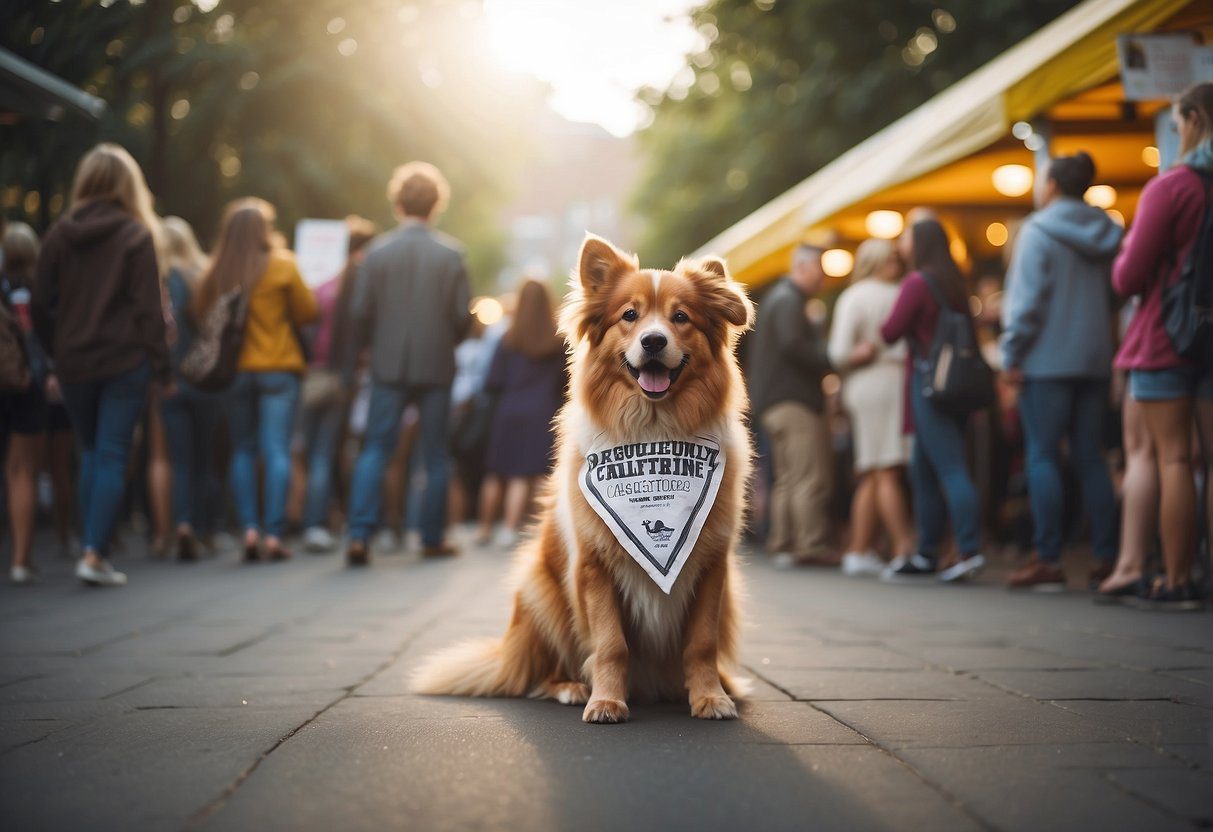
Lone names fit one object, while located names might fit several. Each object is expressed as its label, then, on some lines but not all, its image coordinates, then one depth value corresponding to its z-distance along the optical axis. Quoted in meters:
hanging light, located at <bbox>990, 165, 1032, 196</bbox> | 9.35
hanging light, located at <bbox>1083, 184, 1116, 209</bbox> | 9.66
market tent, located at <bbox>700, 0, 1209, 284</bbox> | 6.20
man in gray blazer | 8.02
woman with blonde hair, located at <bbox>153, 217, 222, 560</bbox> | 8.17
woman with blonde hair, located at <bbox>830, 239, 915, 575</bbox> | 7.67
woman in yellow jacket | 8.01
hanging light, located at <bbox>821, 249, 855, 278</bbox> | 12.71
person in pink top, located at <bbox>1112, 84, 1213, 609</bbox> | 4.99
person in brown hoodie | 6.29
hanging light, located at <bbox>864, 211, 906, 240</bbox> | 10.66
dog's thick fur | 3.37
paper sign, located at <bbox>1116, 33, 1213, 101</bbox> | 5.71
